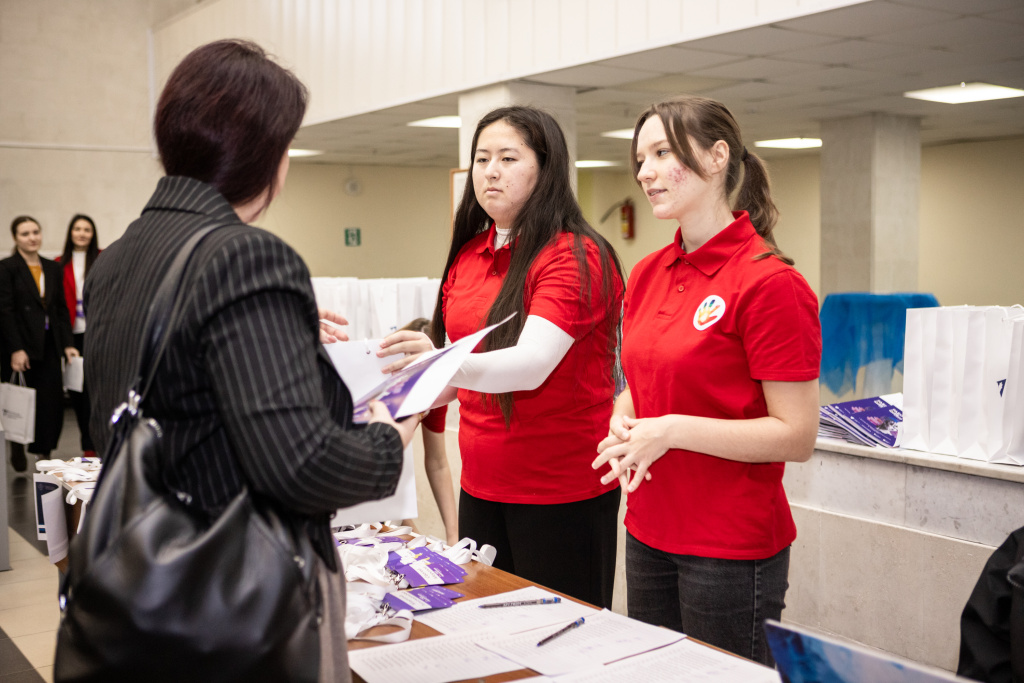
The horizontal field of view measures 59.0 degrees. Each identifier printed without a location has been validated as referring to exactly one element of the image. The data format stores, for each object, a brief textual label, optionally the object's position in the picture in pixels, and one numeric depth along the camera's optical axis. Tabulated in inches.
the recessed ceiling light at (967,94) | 316.8
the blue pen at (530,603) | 66.4
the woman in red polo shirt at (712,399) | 62.5
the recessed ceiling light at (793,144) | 456.8
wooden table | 63.0
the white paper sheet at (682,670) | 53.2
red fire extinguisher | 620.4
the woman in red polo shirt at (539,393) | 80.2
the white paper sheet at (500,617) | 62.6
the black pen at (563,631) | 59.2
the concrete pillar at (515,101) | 269.9
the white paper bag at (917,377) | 109.2
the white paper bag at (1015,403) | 100.6
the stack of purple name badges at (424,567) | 71.2
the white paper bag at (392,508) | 55.9
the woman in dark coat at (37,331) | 264.4
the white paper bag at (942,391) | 108.0
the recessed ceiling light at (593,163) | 553.6
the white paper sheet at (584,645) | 56.0
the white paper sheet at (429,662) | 54.3
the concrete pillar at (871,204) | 367.2
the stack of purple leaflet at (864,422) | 118.1
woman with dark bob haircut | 38.4
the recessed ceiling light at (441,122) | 357.1
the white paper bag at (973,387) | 104.9
